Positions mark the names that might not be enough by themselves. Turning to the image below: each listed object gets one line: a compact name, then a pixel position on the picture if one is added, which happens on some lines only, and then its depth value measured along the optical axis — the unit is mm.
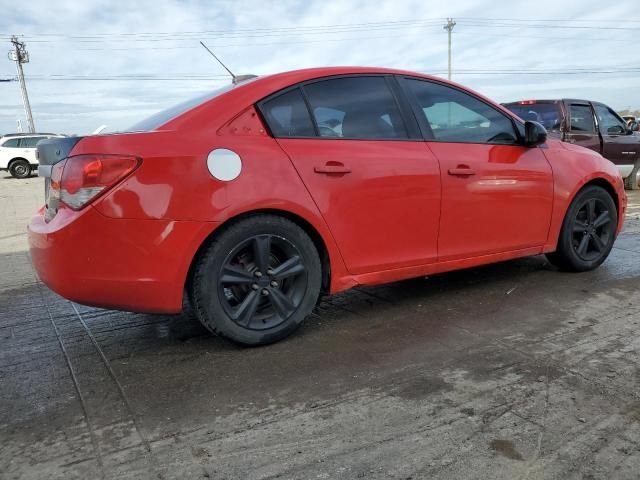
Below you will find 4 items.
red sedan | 2725
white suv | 23172
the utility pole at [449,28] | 50344
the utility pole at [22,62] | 44000
